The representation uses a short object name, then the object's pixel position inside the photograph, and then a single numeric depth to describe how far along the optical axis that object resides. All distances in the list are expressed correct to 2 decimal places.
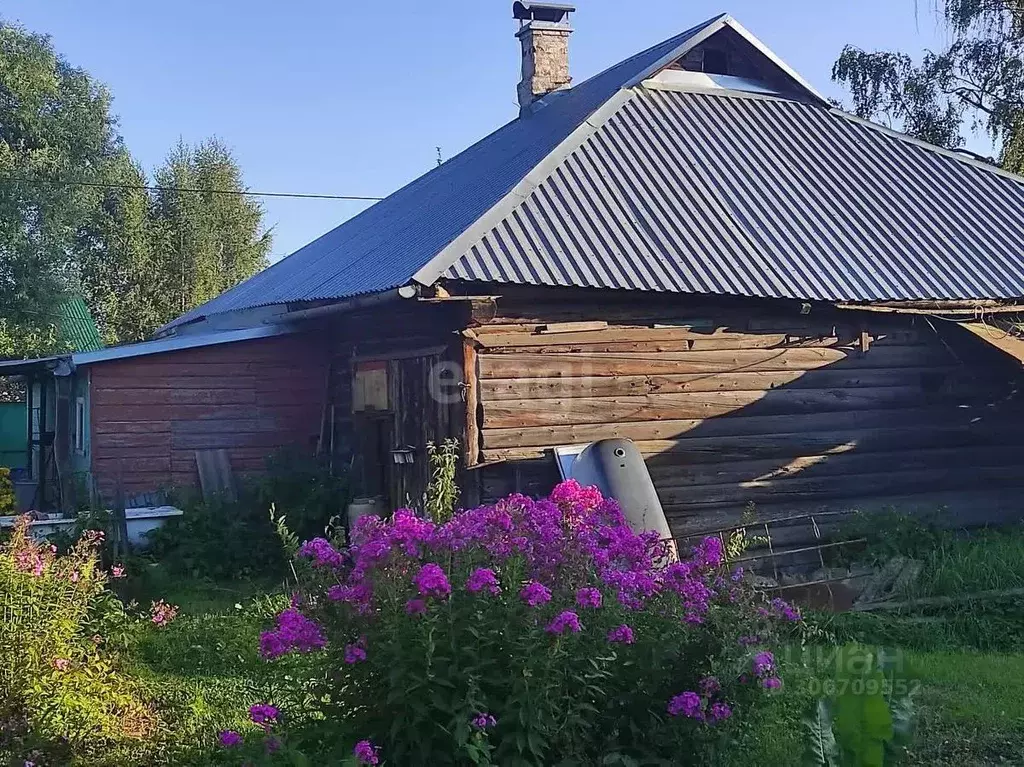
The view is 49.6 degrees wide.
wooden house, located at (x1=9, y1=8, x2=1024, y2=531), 10.45
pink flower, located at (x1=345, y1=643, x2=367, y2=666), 4.23
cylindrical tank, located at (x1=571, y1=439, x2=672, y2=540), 9.52
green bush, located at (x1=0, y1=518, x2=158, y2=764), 5.58
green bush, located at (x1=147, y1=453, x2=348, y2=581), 11.81
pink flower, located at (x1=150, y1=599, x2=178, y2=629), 7.68
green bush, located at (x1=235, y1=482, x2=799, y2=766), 4.20
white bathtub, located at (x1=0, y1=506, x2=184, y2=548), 12.24
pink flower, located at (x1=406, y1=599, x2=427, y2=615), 4.18
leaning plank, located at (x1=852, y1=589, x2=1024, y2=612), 8.35
